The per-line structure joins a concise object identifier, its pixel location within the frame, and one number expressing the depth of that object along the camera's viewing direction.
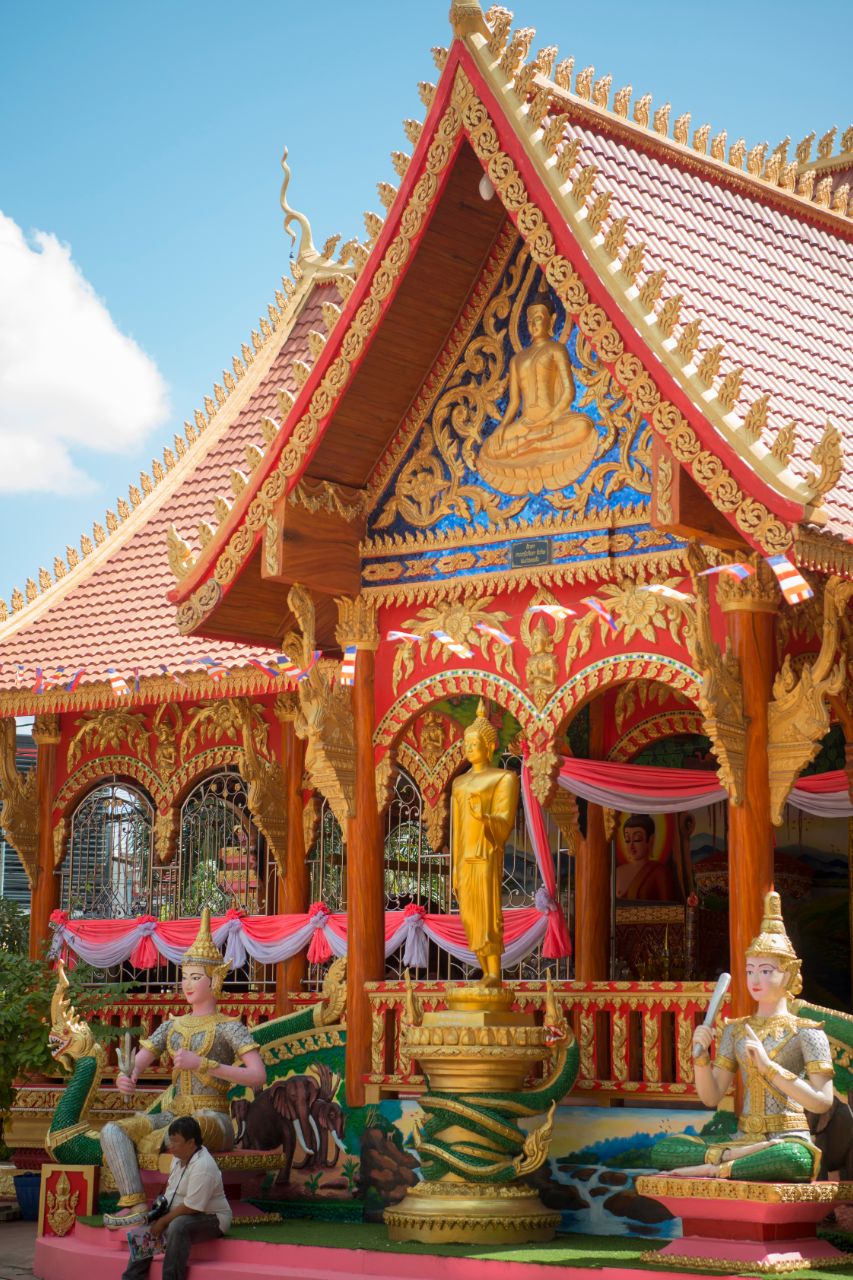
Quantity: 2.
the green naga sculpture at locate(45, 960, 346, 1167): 11.04
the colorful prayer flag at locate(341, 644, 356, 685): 11.23
